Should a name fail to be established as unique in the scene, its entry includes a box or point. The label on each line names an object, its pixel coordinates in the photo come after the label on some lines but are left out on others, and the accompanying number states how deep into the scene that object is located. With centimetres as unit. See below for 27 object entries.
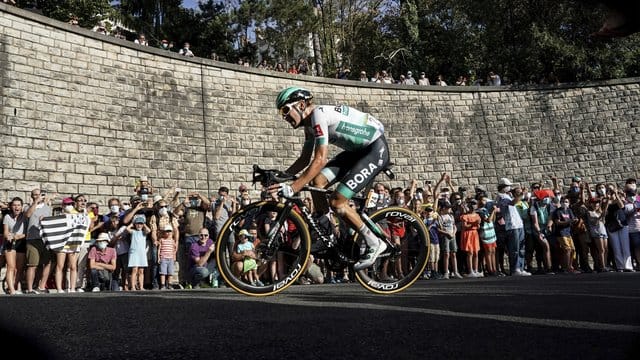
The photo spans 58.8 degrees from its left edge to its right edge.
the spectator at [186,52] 2434
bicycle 558
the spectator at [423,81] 3040
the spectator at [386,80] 2970
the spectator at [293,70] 2848
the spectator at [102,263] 1184
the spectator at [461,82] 3097
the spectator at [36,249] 1070
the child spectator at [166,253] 1212
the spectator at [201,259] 1205
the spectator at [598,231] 1417
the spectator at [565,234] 1415
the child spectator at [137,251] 1186
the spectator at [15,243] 1073
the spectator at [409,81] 2994
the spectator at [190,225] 1261
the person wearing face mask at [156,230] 1235
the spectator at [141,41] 2304
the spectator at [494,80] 3166
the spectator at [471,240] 1388
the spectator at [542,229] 1429
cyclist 555
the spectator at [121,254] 1208
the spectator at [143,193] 1340
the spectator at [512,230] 1380
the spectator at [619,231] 1388
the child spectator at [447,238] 1387
